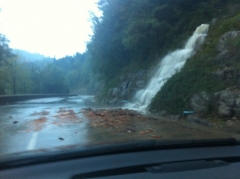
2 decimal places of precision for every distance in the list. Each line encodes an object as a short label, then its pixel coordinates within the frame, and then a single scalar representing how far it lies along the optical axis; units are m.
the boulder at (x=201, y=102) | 8.05
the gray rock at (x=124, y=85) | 17.19
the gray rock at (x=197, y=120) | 7.49
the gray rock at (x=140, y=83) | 15.19
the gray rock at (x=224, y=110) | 7.30
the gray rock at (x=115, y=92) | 17.90
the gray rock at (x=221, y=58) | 9.11
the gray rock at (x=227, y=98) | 7.39
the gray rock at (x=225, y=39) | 9.70
